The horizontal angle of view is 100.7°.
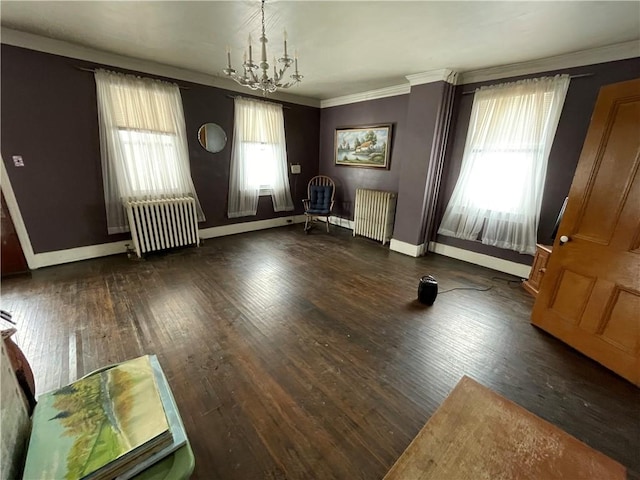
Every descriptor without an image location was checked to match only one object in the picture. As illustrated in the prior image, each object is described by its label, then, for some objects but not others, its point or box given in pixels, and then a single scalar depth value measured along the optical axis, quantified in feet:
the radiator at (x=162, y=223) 11.72
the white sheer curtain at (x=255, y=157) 14.76
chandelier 6.55
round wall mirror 13.62
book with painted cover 2.27
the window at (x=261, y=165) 15.45
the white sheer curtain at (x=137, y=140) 10.91
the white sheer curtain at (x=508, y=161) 9.71
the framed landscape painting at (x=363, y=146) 14.92
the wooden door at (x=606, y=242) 5.77
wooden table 2.68
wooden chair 16.92
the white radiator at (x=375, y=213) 14.51
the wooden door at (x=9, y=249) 9.70
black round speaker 8.93
